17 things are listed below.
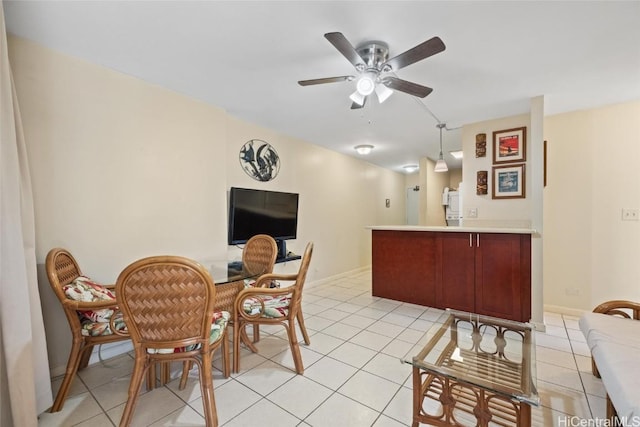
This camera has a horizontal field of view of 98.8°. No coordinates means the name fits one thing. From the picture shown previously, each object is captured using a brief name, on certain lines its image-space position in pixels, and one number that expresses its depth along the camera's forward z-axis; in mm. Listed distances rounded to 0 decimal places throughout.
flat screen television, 3268
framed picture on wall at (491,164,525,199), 3291
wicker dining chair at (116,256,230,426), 1340
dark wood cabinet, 2865
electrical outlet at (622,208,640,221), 2881
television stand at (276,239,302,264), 3647
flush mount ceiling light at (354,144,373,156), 4681
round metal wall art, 3549
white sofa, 1104
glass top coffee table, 1251
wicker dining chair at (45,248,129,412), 1654
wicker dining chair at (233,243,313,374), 1975
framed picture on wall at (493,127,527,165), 3279
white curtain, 1389
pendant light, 3878
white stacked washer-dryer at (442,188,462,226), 5899
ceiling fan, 1701
